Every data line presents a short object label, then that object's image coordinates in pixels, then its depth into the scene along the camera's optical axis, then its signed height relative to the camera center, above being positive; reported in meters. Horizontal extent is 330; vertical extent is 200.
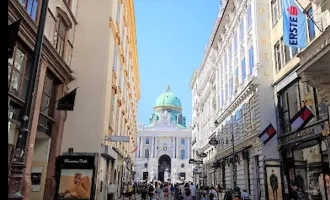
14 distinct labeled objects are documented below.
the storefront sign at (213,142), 25.62 +3.32
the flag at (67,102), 14.90 +3.54
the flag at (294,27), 15.11 +7.46
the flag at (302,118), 14.92 +3.23
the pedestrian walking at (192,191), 22.08 -0.63
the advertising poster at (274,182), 18.84 +0.19
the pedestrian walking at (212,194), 23.56 -0.81
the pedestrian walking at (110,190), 21.39 -0.70
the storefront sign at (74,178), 16.52 +0.05
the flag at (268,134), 19.56 +3.15
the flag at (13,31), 6.25 +2.90
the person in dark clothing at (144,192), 29.75 -1.02
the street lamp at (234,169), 25.68 +1.25
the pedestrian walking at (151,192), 31.02 -1.05
